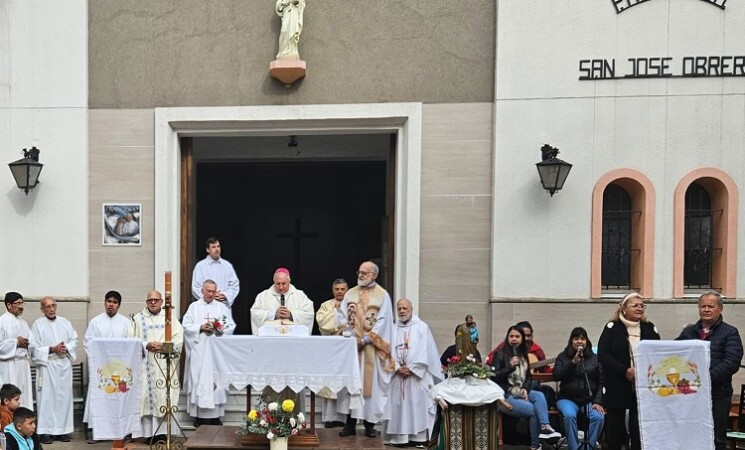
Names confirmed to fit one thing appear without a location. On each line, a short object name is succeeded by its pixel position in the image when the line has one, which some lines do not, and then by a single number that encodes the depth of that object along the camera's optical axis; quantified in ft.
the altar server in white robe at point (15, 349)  27.32
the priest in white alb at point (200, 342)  28.99
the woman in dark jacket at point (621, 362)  22.68
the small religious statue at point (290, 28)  30.50
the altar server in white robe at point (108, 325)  28.68
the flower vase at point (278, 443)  23.41
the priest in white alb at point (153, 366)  27.91
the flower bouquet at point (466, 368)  23.15
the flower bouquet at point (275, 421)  23.39
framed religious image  31.76
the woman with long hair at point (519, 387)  25.05
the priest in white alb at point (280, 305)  28.73
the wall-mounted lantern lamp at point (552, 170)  29.19
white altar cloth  24.88
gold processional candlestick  21.98
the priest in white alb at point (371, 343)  27.09
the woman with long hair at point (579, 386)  24.77
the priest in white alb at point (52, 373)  28.04
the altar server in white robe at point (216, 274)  31.76
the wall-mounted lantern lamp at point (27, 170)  30.91
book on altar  25.86
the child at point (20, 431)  18.97
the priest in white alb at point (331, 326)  28.45
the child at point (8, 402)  21.59
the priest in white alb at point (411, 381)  26.86
